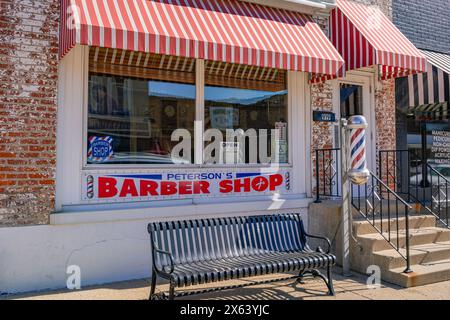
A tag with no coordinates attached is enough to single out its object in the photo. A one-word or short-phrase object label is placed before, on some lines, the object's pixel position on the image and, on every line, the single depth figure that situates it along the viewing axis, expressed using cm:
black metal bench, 417
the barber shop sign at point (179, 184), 526
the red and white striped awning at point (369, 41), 611
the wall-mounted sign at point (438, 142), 849
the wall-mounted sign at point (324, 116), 677
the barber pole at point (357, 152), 521
